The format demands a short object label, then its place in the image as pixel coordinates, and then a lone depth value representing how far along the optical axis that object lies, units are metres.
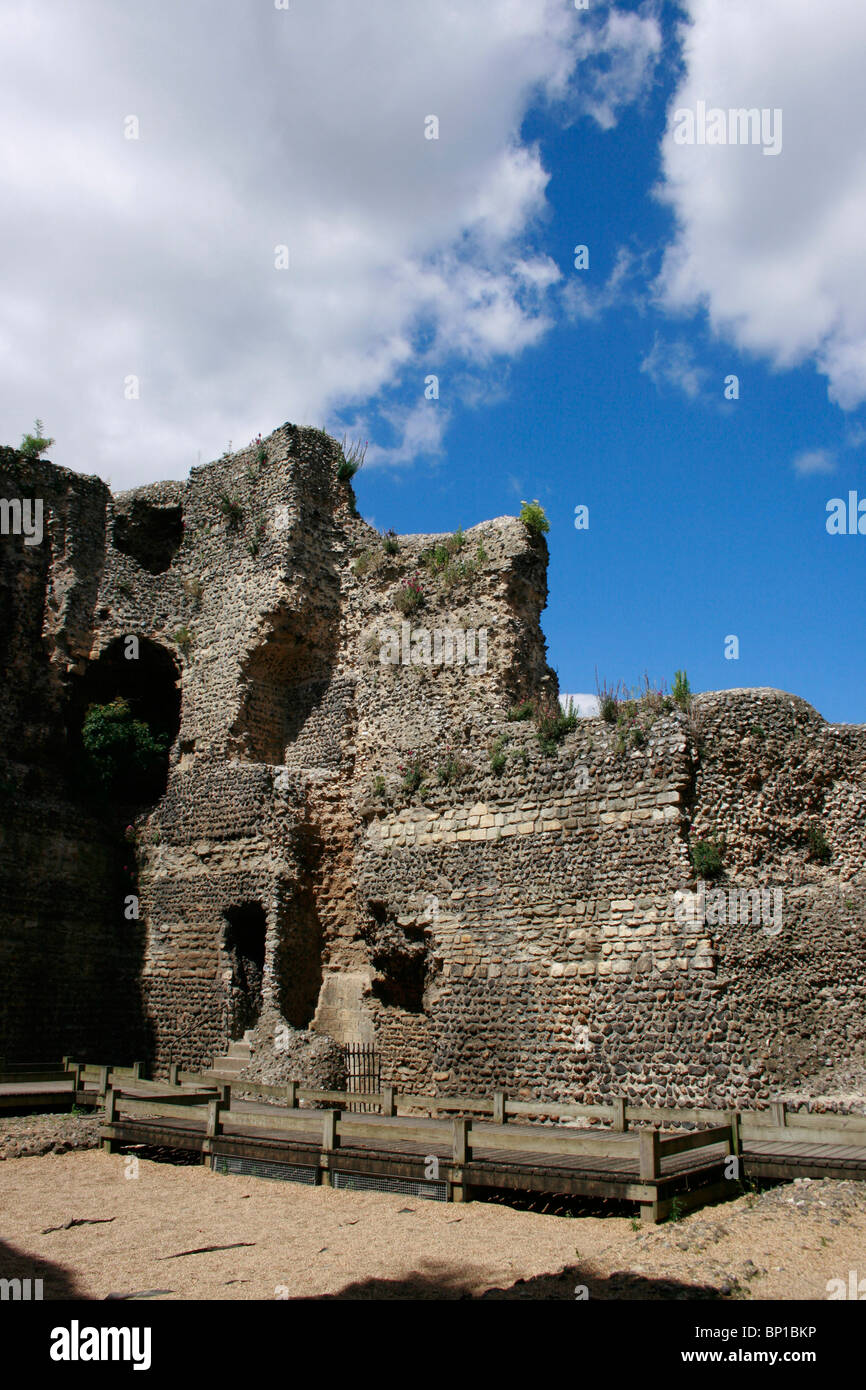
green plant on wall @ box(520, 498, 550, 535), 16.69
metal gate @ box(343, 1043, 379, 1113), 14.45
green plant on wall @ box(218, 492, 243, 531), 20.42
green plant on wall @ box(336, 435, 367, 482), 20.33
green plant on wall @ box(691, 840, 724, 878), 11.23
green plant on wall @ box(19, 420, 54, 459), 20.58
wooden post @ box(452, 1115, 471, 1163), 8.35
